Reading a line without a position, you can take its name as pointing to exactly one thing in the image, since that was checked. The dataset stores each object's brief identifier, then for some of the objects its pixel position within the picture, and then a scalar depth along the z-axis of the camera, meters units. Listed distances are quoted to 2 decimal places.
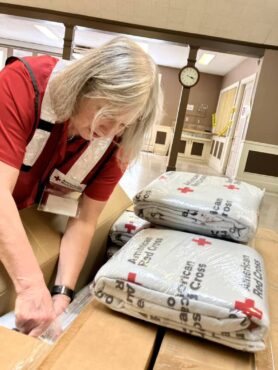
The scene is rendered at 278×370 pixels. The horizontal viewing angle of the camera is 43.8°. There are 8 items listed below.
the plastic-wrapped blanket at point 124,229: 1.14
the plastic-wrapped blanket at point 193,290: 0.61
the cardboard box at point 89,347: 0.54
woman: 0.71
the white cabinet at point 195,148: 9.93
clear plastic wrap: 0.54
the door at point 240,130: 6.51
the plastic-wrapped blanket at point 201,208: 0.96
